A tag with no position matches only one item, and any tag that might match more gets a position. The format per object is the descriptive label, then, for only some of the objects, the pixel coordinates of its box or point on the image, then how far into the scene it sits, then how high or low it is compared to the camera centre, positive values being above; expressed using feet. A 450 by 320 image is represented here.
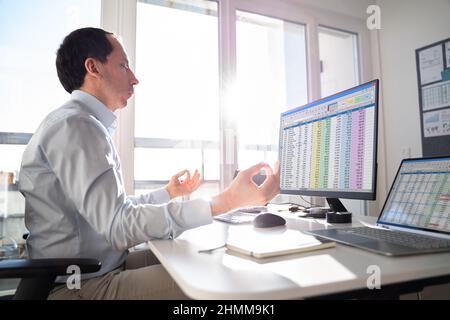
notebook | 2.15 -0.51
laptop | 2.31 -0.41
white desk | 1.52 -0.54
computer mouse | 3.43 -0.49
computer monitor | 3.17 +0.32
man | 2.61 -0.25
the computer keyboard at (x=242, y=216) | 4.01 -0.56
